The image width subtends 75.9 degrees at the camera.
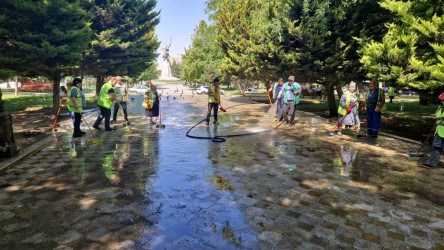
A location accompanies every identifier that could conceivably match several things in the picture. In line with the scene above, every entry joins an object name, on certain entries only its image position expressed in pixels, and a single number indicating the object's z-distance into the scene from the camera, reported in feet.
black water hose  29.57
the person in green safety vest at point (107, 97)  33.14
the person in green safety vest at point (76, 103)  29.96
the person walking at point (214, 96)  37.52
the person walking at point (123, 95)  39.34
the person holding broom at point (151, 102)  37.88
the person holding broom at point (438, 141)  19.92
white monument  296.92
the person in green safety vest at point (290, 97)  39.06
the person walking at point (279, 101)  44.60
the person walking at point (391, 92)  75.90
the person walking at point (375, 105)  30.94
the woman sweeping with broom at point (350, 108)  31.42
